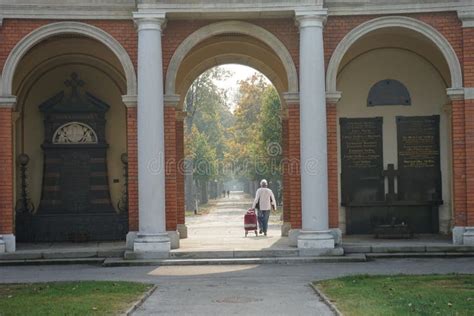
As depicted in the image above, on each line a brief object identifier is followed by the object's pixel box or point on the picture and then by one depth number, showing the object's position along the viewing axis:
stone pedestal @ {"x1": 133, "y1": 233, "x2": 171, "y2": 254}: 17.27
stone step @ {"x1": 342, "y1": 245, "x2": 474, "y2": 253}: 17.34
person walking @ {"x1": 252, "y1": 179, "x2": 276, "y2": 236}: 22.56
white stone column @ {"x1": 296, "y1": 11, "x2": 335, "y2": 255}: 17.55
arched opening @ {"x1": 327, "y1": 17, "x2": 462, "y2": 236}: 20.83
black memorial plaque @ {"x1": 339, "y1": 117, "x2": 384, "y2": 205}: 21.00
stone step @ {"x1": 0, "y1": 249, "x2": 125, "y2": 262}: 17.34
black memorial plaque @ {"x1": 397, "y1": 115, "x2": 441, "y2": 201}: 20.88
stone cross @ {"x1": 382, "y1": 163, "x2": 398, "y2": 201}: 20.81
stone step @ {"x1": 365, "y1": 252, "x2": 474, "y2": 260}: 17.16
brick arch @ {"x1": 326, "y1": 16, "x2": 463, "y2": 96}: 17.91
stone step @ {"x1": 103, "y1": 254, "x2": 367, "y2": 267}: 16.72
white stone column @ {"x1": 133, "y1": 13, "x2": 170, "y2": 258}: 17.53
